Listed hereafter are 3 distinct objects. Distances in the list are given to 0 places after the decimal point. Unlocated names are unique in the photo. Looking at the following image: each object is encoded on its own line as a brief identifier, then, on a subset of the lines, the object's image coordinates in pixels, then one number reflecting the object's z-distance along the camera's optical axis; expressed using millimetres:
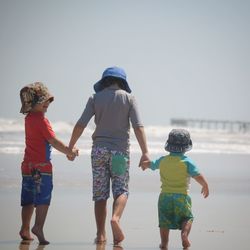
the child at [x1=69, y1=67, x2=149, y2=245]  12367
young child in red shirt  11969
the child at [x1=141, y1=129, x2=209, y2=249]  11828
